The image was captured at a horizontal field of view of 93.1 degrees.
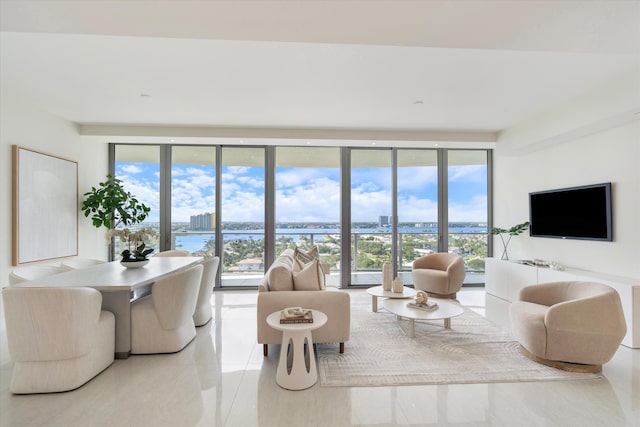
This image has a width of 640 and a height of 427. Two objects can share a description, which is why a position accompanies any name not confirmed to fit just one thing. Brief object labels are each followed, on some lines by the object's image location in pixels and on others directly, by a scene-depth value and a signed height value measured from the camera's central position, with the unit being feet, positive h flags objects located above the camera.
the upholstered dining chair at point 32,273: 9.28 -1.84
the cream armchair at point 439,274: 15.21 -2.94
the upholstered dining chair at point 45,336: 7.22 -2.87
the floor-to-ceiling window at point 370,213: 18.74 +0.25
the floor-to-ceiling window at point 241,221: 18.47 -0.23
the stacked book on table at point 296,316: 7.91 -2.61
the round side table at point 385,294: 12.03 -3.13
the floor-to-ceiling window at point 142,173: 18.19 +2.67
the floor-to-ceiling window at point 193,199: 18.34 +1.11
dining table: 8.41 -1.88
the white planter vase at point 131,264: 11.30 -1.74
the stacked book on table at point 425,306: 10.69 -3.18
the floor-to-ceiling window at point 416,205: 18.83 +0.74
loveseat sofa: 9.13 -2.52
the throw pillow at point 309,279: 9.50 -1.95
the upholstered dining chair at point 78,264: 11.57 -1.87
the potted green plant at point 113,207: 15.56 +0.57
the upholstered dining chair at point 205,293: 11.91 -3.02
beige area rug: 7.93 -4.20
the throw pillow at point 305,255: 13.26 -1.71
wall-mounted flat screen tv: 11.57 +0.17
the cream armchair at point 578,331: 8.03 -3.11
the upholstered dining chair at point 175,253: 15.05 -1.78
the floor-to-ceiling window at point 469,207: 18.97 +0.62
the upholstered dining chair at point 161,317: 9.33 -3.10
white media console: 9.77 -2.67
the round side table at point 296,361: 7.51 -3.65
